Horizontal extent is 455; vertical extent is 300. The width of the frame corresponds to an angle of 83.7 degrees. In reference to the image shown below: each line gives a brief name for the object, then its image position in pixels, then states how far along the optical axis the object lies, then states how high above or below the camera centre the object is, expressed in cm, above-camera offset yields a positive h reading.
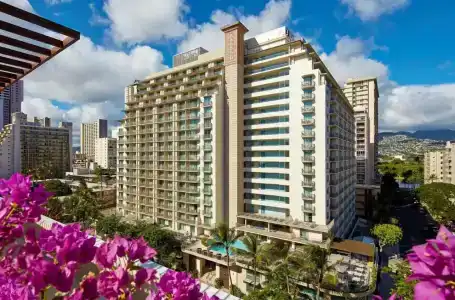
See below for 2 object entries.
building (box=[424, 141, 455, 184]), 6488 -432
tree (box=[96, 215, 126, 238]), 2962 -882
